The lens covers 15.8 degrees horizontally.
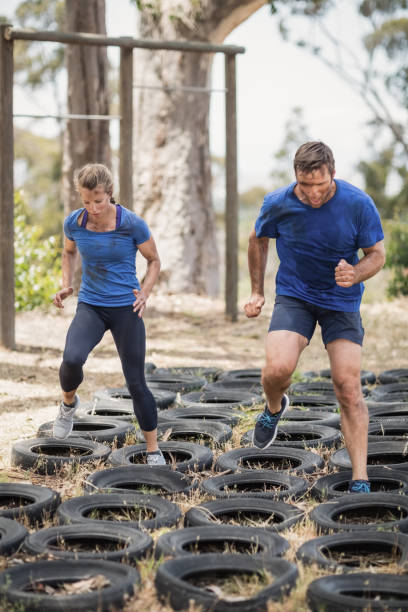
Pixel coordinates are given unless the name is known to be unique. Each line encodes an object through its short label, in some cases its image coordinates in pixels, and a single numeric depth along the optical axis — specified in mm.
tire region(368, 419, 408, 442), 11419
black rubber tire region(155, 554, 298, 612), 5709
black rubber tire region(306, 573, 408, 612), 5649
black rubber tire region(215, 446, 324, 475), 9738
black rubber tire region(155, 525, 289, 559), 6860
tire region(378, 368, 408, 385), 15842
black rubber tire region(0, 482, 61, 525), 7893
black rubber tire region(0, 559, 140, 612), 5731
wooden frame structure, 18378
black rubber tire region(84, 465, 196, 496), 8904
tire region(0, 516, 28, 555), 6967
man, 8384
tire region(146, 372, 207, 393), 14760
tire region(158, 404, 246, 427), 12523
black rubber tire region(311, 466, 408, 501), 8576
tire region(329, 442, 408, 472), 9830
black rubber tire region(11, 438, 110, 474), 9837
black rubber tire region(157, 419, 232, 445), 11412
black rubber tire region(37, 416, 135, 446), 11233
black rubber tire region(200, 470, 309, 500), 8498
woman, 9595
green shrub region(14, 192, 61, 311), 26157
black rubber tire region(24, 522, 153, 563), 6732
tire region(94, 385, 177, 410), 13499
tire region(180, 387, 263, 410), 13616
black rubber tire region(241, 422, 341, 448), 10742
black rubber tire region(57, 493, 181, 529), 7715
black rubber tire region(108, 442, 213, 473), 9738
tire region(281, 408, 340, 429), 11981
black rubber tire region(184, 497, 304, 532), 7850
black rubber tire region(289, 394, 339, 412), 13527
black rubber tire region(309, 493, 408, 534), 7750
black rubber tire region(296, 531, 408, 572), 6835
